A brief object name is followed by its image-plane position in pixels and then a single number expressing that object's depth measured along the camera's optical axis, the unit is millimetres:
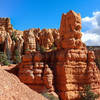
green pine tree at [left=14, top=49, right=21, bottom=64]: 39894
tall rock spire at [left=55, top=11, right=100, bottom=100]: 18812
